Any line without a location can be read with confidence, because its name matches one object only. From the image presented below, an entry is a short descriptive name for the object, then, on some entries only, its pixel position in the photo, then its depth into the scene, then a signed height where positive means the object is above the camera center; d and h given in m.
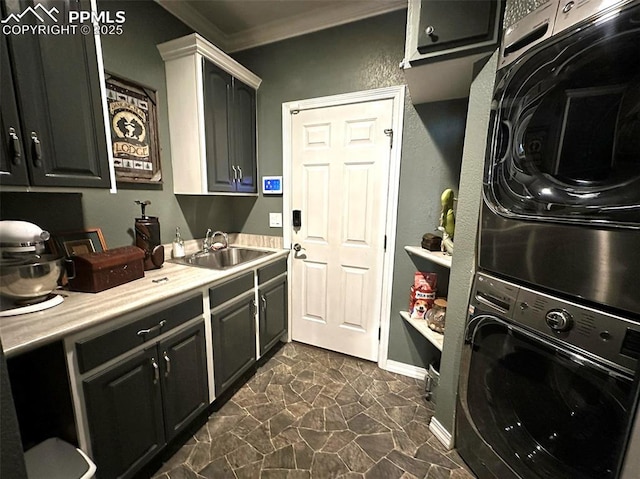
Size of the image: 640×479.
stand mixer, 0.97 -0.31
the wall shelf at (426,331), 1.58 -0.85
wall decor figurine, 1.64 -0.13
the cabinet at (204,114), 1.75 +0.57
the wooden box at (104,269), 1.22 -0.38
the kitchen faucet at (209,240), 2.22 -0.40
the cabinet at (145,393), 1.02 -0.91
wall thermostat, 2.32 +0.09
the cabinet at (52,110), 0.94 +0.32
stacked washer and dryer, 0.72 -0.17
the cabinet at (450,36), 1.10 +0.72
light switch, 2.37 -0.22
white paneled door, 1.97 -0.19
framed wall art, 1.59 +0.40
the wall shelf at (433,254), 1.50 -0.35
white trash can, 0.88 -0.94
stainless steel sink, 2.05 -0.53
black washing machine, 0.75 -0.65
